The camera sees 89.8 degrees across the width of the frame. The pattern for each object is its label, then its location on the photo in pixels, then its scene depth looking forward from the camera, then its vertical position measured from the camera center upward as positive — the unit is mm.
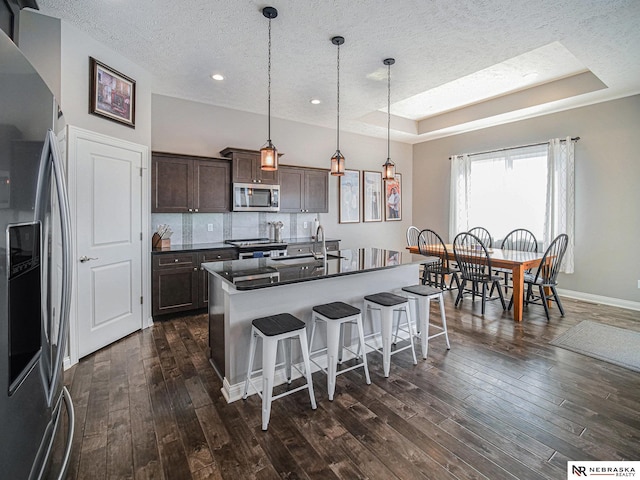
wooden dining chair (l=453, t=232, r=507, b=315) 4328 -471
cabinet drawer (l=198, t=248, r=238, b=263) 4190 -297
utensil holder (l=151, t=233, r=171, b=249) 4062 -119
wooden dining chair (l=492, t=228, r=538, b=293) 5227 -116
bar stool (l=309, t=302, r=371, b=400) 2377 -710
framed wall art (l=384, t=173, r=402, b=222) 7113 +762
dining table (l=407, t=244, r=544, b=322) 4051 -407
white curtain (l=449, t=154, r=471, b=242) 6387 +807
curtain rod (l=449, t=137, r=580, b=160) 4922 +1519
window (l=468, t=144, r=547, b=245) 5398 +794
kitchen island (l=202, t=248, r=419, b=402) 2359 -485
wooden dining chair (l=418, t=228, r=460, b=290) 4988 -505
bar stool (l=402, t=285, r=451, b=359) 3016 -663
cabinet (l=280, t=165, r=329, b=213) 5299 +751
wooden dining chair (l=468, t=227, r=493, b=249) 5772 -15
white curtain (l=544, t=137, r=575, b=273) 4969 +647
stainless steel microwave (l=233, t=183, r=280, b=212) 4684 +540
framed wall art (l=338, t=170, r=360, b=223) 6346 +740
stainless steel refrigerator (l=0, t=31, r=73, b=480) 901 -121
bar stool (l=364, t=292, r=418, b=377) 2689 -678
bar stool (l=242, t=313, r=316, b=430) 2074 -758
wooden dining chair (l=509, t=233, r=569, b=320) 4152 -495
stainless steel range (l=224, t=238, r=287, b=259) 4422 -208
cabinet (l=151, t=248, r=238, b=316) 3906 -598
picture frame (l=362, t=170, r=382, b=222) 6711 +797
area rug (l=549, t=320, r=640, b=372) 3006 -1125
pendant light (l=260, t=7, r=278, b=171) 2721 +655
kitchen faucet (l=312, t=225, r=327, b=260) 3158 -225
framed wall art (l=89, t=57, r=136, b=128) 3090 +1421
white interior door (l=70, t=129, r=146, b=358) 3018 -72
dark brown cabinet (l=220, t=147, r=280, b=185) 4625 +986
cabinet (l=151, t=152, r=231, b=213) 4062 +658
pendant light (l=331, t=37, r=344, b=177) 3346 +721
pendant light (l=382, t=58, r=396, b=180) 3734 +747
